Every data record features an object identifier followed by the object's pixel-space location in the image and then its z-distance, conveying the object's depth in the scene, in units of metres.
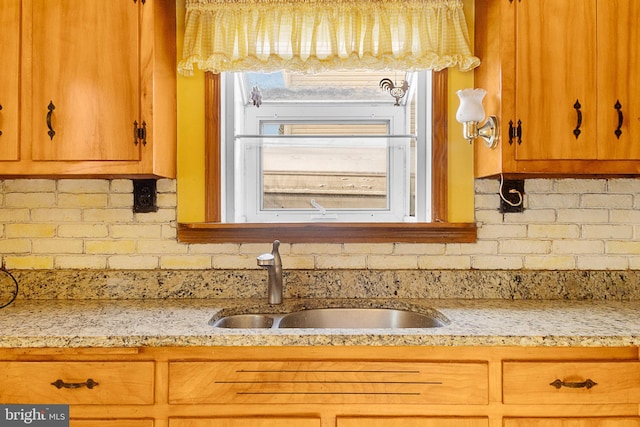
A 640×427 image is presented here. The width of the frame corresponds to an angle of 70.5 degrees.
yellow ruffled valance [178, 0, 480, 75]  1.88
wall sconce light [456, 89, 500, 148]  1.68
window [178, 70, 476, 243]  1.92
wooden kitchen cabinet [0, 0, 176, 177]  1.62
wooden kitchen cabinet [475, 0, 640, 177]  1.62
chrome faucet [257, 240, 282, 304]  1.79
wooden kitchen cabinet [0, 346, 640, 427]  1.36
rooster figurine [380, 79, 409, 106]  2.11
